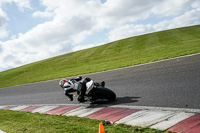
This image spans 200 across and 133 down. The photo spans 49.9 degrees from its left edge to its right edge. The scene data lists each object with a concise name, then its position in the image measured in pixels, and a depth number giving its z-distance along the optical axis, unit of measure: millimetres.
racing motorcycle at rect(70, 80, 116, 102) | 8055
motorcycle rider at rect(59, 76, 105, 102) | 8180
